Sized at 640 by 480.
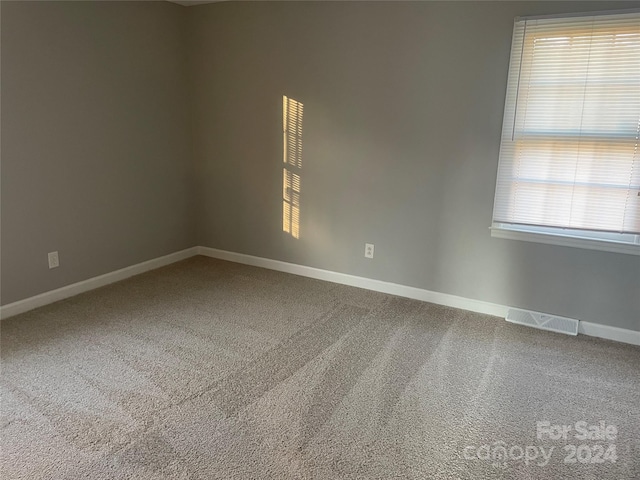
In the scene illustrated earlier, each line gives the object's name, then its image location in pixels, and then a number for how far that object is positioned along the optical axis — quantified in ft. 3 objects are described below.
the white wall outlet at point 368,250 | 12.08
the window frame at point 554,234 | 9.20
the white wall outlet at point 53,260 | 10.77
